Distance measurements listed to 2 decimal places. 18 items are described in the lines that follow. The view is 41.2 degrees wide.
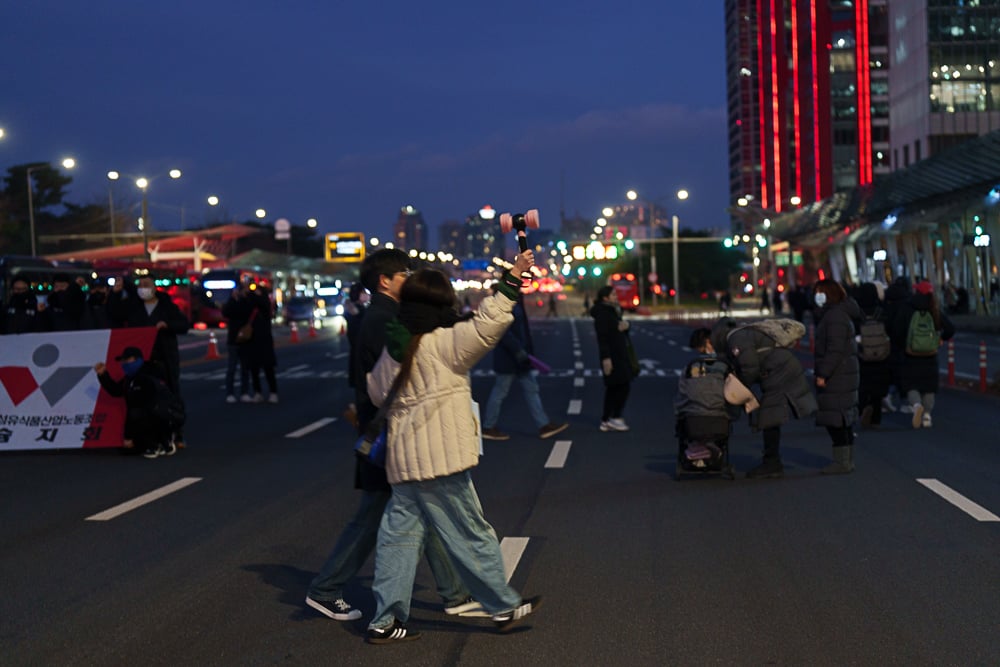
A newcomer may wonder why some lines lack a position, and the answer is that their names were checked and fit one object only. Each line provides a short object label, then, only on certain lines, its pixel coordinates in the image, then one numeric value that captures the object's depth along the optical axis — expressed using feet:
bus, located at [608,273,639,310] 296.30
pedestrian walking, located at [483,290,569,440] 50.03
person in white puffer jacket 18.90
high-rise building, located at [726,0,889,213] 391.45
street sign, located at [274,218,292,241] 381.71
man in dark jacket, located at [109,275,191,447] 47.93
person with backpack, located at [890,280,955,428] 51.88
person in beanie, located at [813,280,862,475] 37.93
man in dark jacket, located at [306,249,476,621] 20.26
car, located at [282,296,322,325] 233.35
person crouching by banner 45.78
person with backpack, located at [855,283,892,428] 49.65
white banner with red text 47.88
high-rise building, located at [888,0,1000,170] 278.46
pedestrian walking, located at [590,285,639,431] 49.83
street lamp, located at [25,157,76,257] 168.04
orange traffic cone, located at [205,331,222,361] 124.77
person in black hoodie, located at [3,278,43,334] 57.00
